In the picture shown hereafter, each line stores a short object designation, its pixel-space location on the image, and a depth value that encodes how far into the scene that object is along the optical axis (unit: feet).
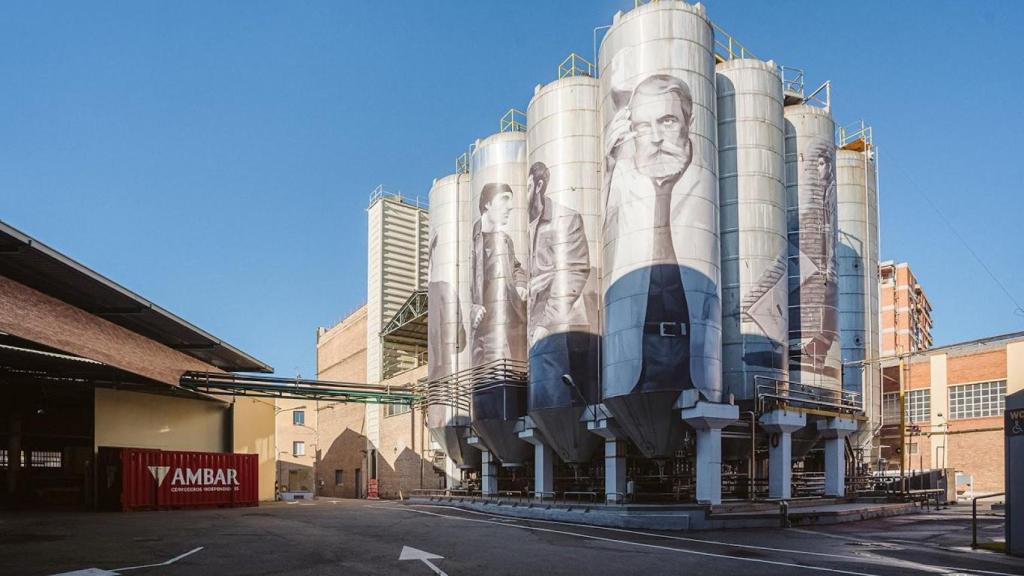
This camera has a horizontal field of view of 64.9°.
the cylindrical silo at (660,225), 96.73
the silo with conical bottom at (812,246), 123.34
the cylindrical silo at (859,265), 151.94
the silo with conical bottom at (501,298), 132.46
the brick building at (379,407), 193.67
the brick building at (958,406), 164.45
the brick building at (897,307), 310.24
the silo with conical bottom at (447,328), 148.13
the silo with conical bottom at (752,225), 112.57
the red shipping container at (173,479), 123.24
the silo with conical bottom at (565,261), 115.44
